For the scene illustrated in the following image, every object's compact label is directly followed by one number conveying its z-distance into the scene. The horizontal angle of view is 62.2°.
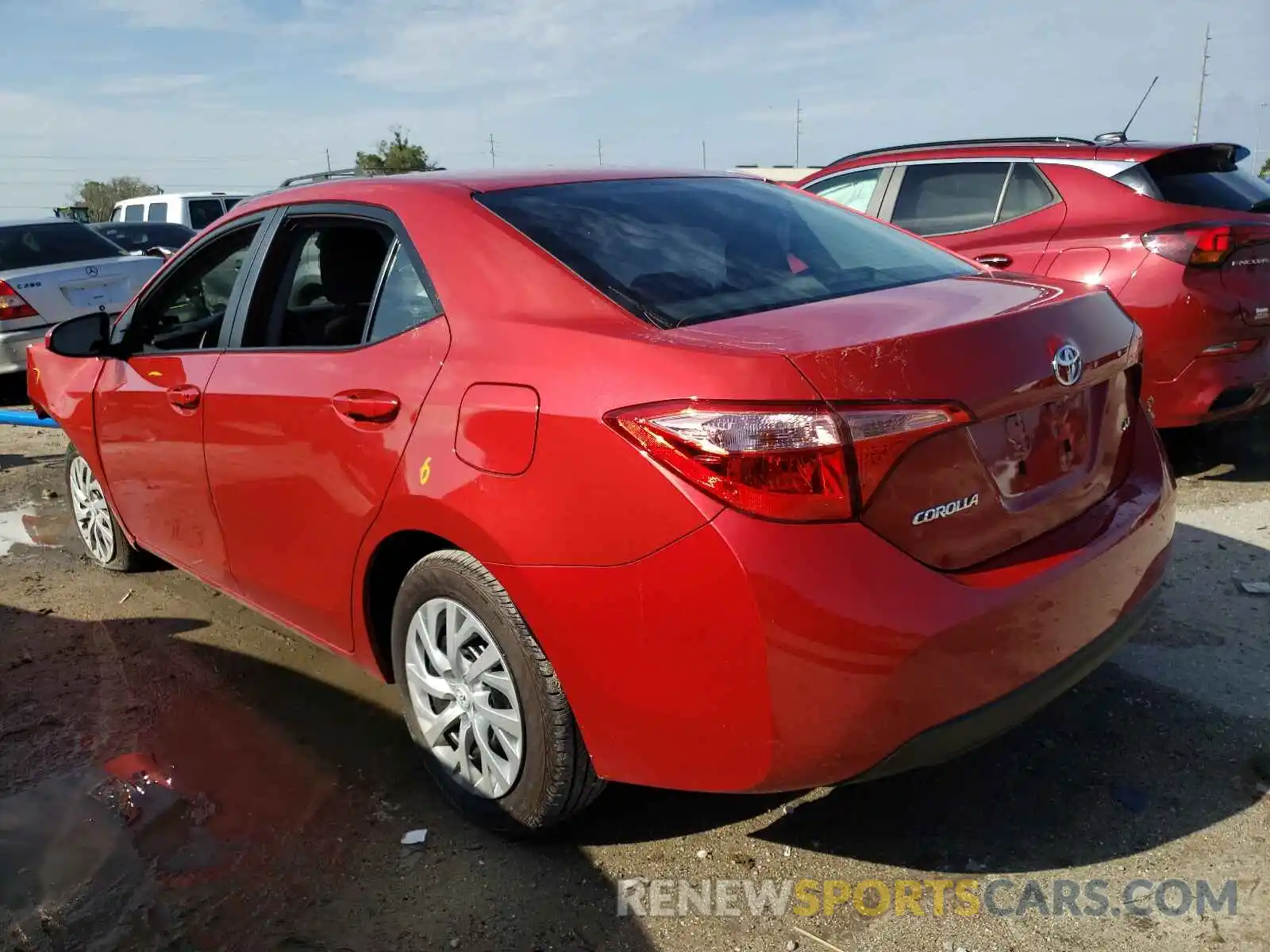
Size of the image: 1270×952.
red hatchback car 4.88
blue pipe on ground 6.51
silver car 8.66
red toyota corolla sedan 2.04
